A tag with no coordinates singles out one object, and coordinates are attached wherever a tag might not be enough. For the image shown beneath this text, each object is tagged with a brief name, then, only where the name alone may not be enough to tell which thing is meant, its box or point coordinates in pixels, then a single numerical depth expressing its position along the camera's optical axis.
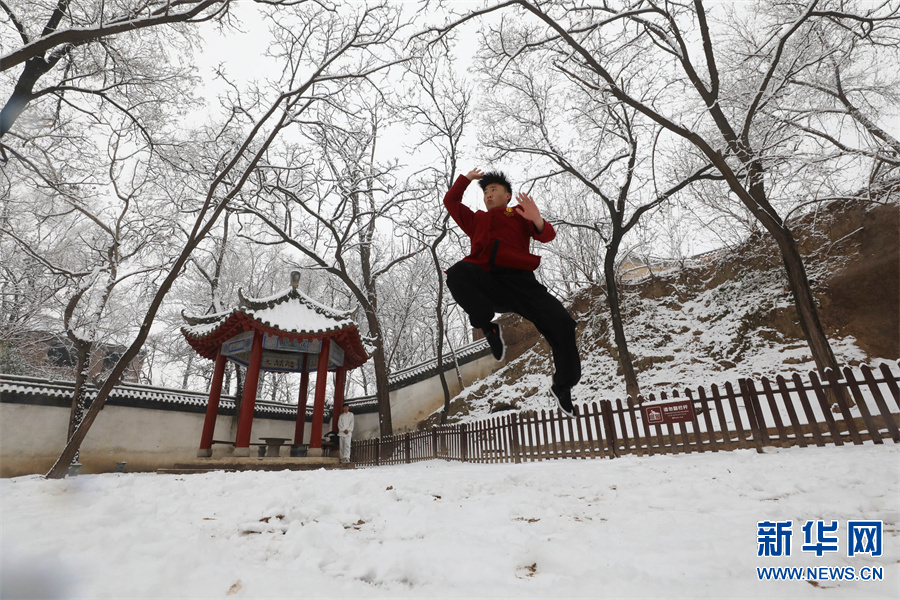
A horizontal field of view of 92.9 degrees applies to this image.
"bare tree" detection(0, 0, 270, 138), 5.87
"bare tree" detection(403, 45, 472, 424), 14.50
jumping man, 2.95
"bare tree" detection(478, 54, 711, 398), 11.77
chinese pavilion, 10.55
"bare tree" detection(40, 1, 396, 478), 7.34
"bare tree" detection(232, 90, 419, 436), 14.26
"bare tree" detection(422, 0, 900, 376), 7.60
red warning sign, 7.88
